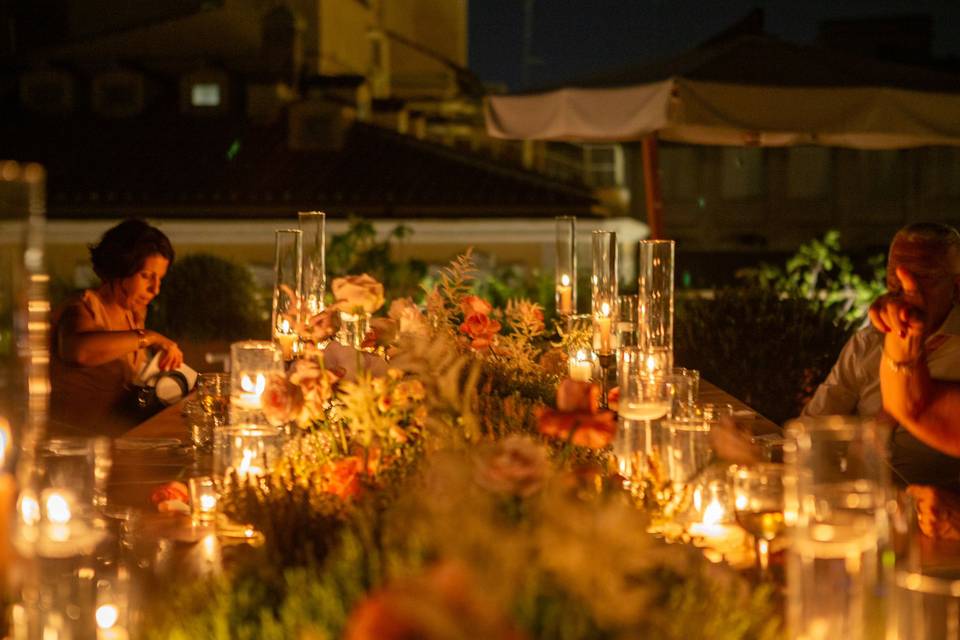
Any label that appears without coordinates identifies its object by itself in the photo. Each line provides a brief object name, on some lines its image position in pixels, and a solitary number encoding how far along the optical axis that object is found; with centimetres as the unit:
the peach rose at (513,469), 155
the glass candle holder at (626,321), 410
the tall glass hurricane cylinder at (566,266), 464
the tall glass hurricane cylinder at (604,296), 411
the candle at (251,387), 266
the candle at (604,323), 414
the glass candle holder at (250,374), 262
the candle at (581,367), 374
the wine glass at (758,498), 223
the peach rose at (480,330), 330
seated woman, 464
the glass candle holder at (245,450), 249
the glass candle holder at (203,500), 242
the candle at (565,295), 462
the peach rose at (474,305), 337
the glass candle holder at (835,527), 152
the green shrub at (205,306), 940
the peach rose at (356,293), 314
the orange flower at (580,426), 193
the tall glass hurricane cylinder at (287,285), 355
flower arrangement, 130
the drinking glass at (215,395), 327
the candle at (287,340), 361
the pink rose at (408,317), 309
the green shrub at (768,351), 621
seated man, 369
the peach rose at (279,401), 241
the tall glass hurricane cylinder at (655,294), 360
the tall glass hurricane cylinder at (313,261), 361
